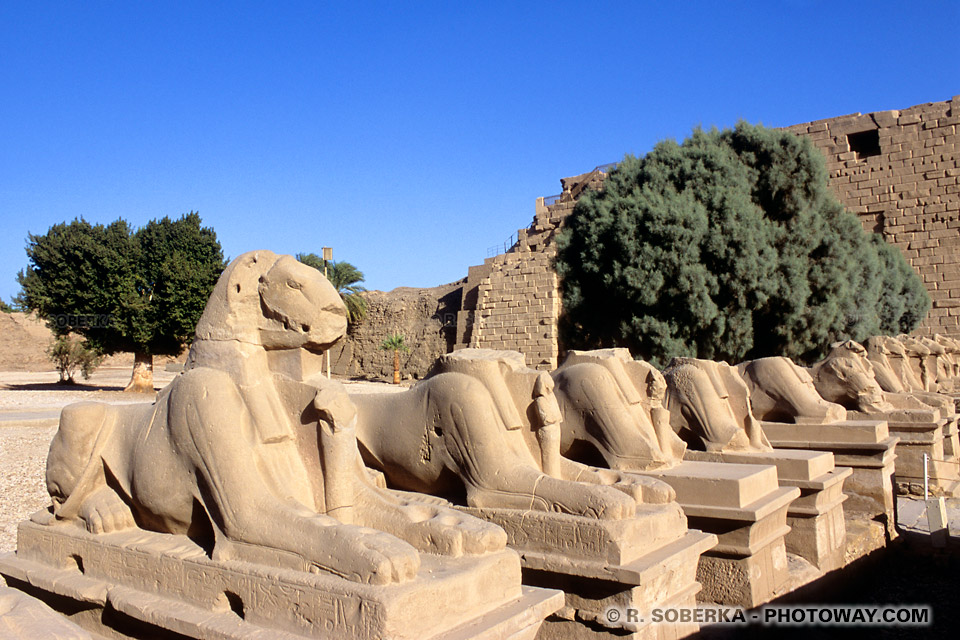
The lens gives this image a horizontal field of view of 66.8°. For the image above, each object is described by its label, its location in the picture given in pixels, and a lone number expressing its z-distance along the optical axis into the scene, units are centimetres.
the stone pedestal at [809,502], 494
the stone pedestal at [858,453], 603
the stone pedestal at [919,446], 711
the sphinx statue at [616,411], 424
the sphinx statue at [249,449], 258
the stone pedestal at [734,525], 400
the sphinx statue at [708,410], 518
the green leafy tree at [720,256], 1321
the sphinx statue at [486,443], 333
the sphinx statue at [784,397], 630
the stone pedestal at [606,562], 305
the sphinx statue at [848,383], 700
